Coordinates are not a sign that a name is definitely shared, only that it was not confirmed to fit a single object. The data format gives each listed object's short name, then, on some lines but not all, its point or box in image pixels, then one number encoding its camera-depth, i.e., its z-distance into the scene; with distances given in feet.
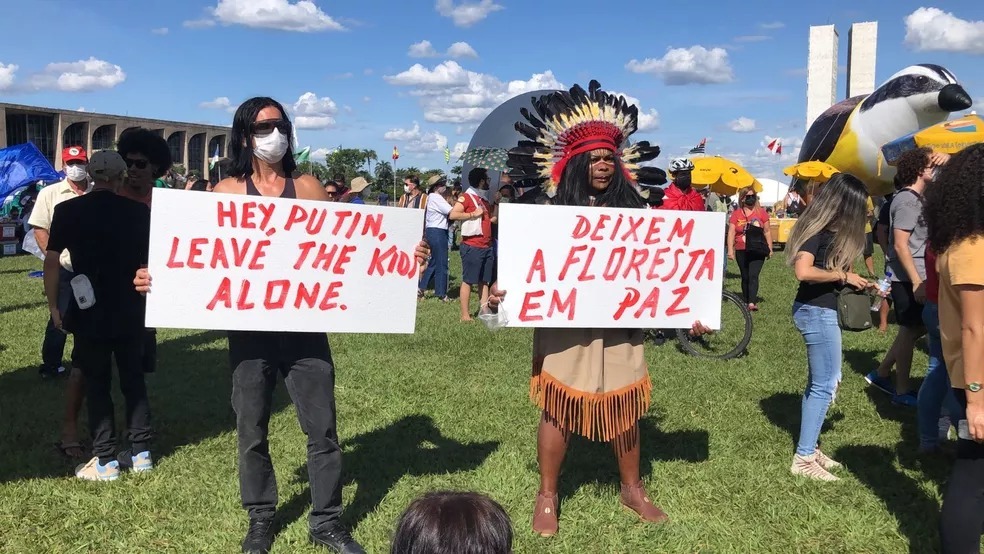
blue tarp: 51.11
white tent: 142.51
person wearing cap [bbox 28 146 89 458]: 14.55
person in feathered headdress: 11.04
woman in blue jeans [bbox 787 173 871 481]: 13.12
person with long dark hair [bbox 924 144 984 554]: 7.91
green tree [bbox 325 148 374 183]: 334.65
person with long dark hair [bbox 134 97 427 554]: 10.39
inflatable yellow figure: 32.81
